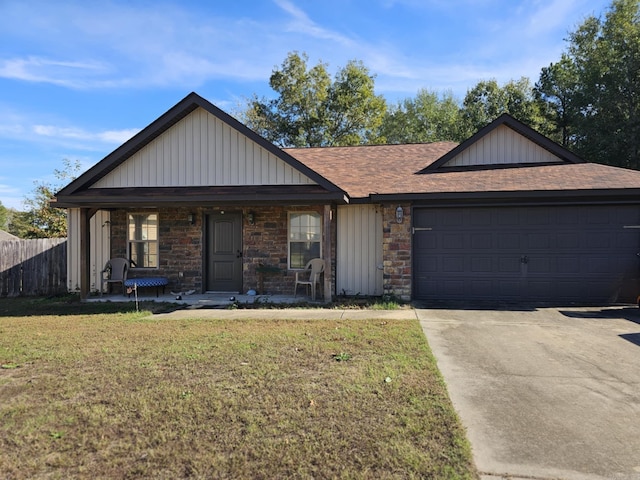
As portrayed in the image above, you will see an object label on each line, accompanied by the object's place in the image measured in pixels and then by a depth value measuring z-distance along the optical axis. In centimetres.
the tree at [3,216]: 5038
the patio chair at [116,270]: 1089
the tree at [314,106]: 2950
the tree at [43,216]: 2075
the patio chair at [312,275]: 967
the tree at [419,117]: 3362
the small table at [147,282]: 1023
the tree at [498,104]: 2528
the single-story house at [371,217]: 892
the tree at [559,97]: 2370
